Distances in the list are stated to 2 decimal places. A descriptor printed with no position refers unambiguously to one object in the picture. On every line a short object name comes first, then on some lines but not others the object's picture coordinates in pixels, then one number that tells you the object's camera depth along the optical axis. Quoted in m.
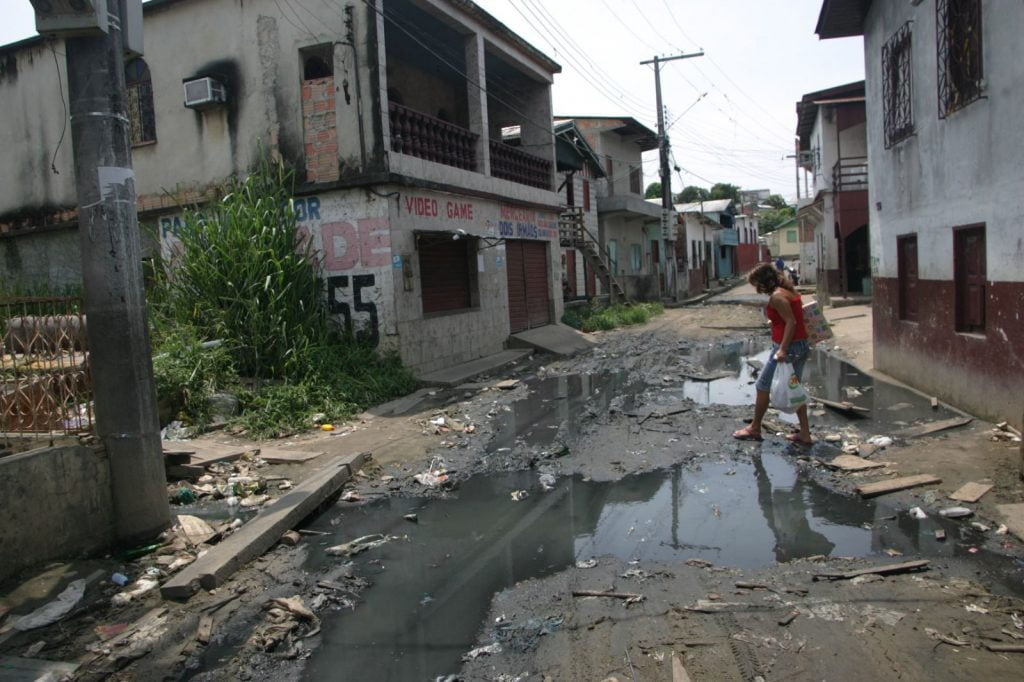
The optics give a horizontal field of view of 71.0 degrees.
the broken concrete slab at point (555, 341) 15.98
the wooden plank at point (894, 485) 5.46
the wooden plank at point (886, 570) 4.05
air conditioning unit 11.88
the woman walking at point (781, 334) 6.84
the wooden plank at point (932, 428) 7.11
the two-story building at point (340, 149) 11.47
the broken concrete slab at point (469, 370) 11.82
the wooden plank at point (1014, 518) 4.52
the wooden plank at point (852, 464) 6.09
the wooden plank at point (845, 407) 8.05
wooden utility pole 29.80
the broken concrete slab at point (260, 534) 4.34
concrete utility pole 4.88
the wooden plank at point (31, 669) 3.49
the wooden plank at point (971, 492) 5.16
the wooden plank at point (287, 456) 7.23
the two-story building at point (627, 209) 30.75
